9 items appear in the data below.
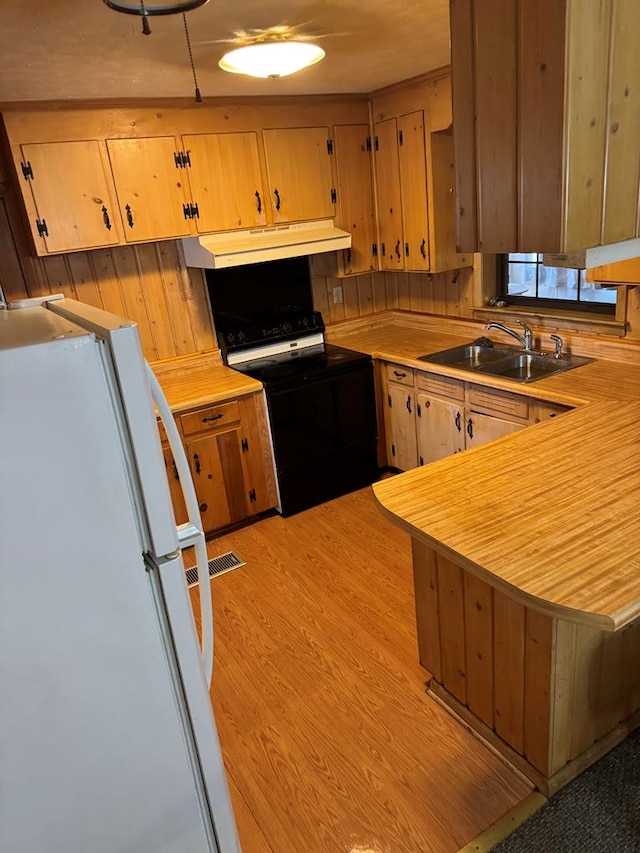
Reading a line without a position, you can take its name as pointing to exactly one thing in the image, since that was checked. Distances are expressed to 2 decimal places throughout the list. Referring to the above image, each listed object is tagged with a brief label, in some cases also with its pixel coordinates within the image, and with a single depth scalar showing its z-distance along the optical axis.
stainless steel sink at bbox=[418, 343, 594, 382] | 3.31
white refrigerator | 0.93
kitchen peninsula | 1.41
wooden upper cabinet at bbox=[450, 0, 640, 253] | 1.06
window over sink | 3.29
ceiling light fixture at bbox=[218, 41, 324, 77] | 2.10
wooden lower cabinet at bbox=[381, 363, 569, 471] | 3.09
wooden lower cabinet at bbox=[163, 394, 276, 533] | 3.34
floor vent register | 3.24
